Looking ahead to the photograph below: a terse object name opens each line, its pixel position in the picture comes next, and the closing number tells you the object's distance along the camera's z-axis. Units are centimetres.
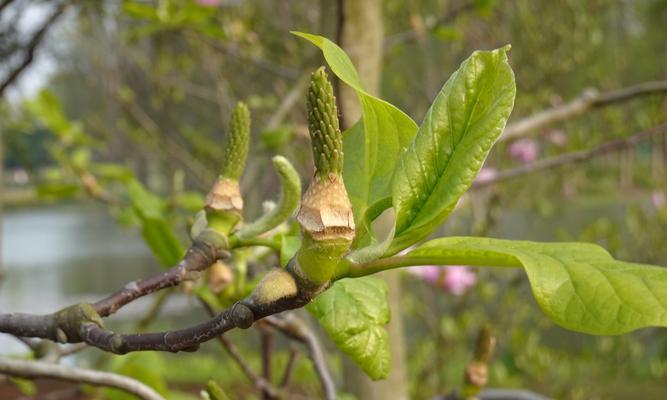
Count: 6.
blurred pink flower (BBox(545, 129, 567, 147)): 370
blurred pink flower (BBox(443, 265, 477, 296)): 313
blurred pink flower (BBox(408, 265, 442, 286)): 304
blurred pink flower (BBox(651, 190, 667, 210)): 367
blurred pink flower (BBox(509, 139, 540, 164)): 396
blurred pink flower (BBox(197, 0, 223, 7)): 240
